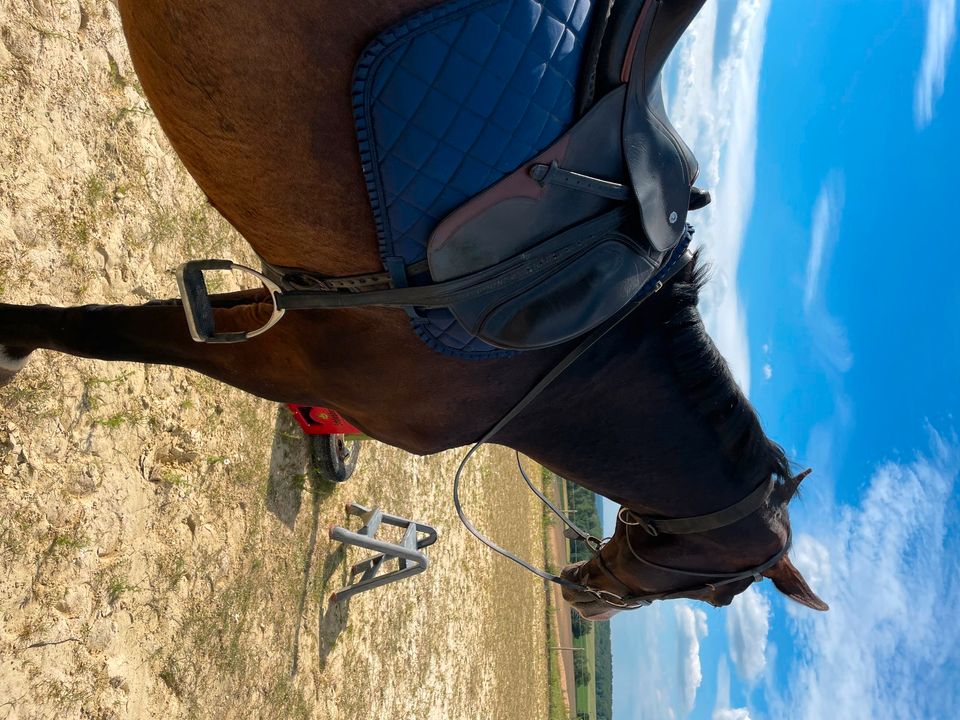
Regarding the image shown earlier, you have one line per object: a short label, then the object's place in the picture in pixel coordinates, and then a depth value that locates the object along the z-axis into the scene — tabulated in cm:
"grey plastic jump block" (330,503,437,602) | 402
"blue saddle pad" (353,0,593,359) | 108
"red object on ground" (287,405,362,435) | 380
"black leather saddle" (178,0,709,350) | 121
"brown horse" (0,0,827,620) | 108
